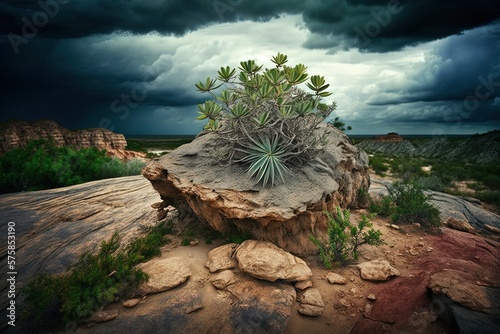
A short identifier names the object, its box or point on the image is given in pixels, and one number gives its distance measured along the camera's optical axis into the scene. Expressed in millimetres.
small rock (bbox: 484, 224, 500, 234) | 8101
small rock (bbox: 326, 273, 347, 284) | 4841
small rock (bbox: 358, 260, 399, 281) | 4928
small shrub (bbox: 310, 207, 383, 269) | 5445
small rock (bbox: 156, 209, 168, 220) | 7321
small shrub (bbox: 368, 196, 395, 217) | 8867
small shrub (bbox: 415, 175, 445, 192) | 15222
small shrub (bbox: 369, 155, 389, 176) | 23731
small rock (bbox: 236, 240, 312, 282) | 4602
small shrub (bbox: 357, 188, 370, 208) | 9875
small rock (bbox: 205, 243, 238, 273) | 5004
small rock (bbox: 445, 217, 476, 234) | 7766
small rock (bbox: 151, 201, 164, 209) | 7434
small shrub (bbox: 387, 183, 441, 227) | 7715
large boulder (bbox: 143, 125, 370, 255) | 5305
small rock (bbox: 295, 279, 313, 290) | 4629
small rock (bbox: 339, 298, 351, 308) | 4329
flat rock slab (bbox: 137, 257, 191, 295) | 4520
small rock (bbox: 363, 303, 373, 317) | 4131
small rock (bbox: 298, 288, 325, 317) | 4133
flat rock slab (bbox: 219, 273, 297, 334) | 3777
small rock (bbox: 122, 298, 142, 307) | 4207
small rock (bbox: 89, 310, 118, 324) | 3928
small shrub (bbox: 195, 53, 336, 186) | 5754
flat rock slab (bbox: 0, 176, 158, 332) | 5586
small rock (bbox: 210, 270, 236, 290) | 4574
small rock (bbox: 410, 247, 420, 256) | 6079
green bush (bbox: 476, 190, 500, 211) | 13084
